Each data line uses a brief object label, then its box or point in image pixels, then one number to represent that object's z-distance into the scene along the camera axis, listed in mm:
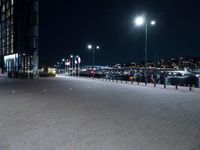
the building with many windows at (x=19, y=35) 44122
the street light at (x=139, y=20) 14926
